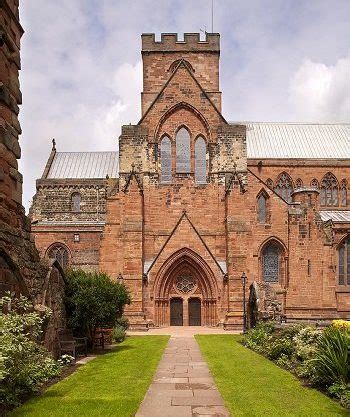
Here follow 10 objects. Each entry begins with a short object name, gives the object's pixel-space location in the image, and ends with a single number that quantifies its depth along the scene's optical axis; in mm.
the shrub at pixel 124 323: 31100
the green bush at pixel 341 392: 10930
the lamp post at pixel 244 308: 32091
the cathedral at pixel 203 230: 36188
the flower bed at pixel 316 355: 12125
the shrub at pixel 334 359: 12172
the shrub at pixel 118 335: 27047
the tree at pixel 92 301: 20078
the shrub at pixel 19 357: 9586
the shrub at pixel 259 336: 22297
